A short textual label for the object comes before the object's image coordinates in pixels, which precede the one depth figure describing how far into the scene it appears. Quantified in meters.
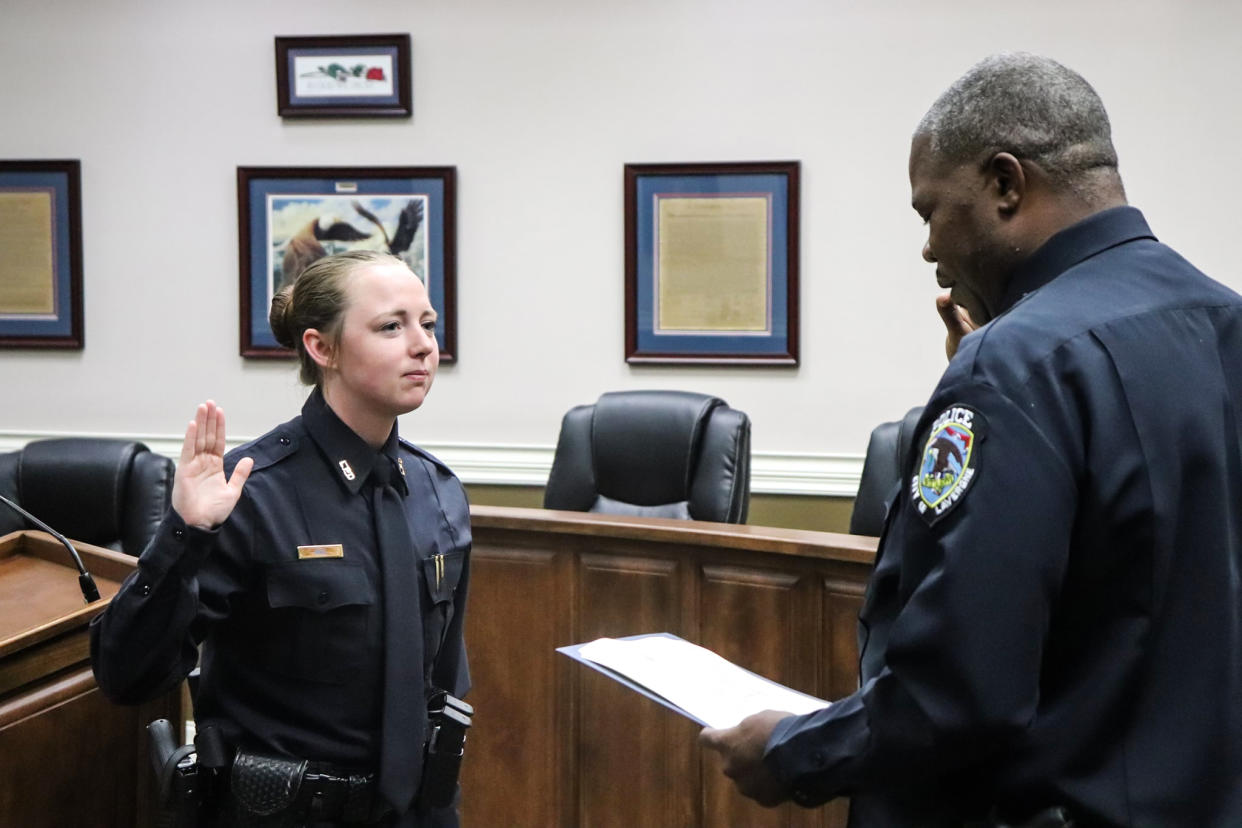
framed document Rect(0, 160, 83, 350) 5.19
